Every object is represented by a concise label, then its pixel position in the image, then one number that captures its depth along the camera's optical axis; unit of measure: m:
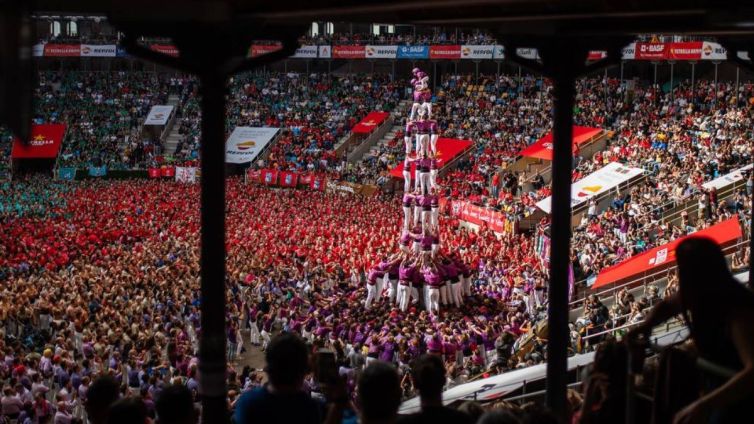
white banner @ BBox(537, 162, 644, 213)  31.42
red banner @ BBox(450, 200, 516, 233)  31.95
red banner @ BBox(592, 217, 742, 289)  19.89
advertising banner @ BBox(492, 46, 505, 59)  49.35
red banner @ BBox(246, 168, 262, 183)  49.47
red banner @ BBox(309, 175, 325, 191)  46.91
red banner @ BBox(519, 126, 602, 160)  38.03
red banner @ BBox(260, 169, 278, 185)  48.44
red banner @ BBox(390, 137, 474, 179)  44.00
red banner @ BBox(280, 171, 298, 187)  47.62
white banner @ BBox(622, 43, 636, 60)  41.90
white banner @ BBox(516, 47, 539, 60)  41.13
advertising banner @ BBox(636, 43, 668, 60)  40.81
